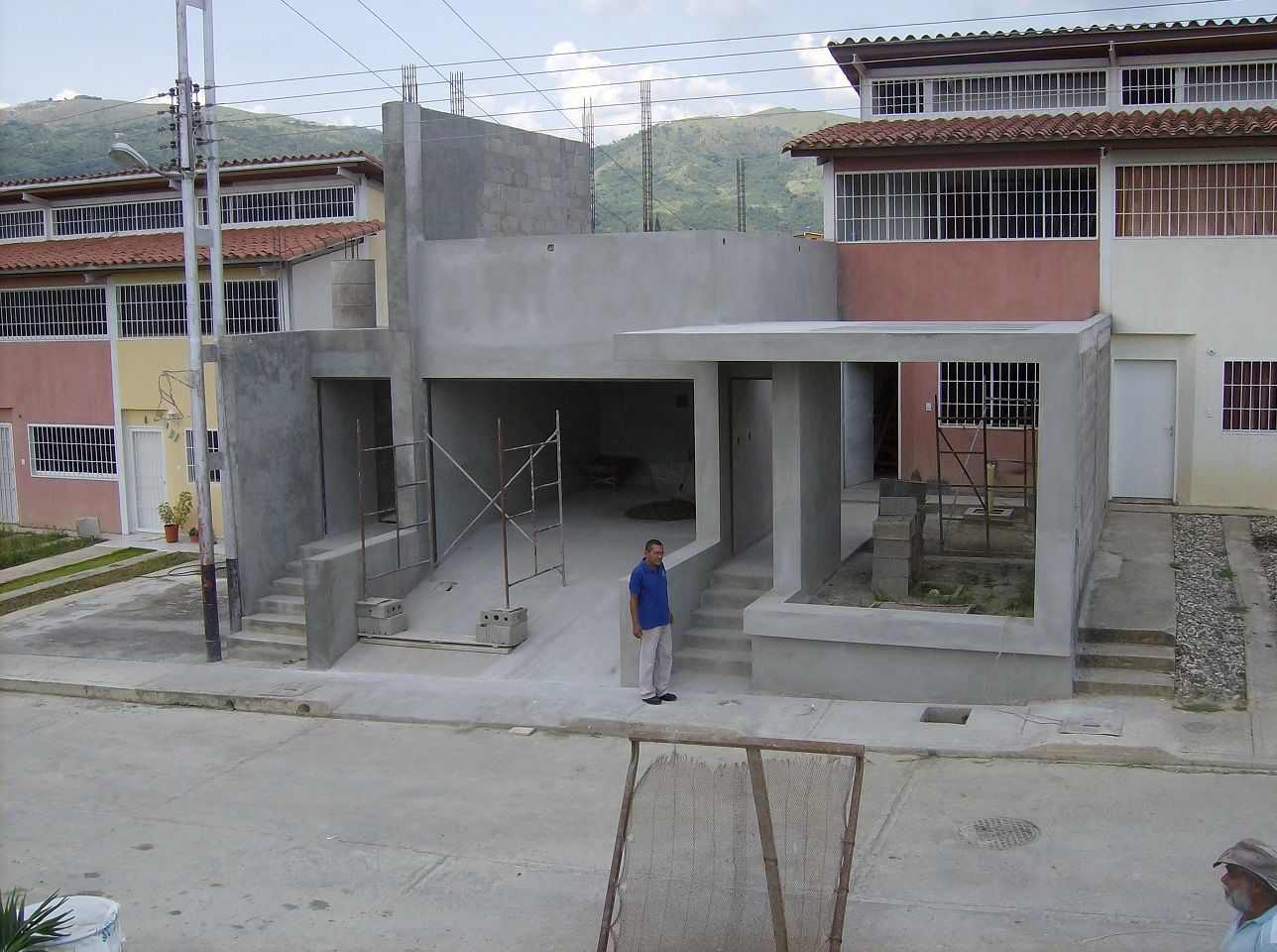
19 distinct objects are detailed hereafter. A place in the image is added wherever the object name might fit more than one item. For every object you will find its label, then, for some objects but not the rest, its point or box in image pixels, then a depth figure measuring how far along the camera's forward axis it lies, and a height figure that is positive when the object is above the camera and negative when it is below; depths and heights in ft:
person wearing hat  16.21 -6.41
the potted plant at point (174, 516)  71.26 -5.83
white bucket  21.48 -8.61
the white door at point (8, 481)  79.97 -4.20
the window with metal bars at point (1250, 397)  56.13 -0.43
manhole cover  28.09 -9.64
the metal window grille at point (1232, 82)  61.41 +14.33
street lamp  47.67 +1.60
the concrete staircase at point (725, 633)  41.39 -7.71
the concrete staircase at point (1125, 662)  36.50 -7.86
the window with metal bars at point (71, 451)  75.77 -2.38
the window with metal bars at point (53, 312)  75.66 +5.84
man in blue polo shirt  38.81 -6.53
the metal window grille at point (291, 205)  75.87 +11.81
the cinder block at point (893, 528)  42.32 -4.33
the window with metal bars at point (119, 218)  79.46 +11.93
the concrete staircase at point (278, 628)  48.96 -8.49
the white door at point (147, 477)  73.92 -3.85
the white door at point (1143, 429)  57.72 -1.81
